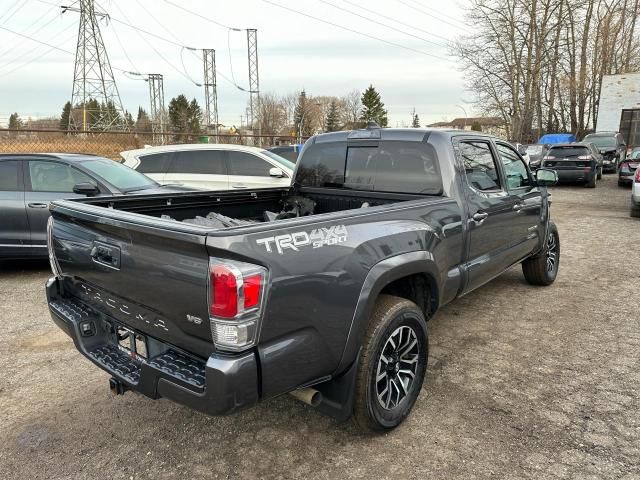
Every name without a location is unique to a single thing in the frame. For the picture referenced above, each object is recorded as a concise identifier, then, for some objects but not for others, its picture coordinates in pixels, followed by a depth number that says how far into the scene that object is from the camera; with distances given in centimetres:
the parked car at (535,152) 2111
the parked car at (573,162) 1694
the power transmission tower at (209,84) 5572
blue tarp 2870
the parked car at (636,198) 1047
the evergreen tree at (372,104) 8188
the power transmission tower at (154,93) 6268
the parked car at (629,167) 1571
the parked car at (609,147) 2280
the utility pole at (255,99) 5047
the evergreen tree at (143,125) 5578
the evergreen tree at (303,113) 7361
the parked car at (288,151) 1478
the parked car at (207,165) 913
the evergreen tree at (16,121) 3525
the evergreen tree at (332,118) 8000
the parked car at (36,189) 606
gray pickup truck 204
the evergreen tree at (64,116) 6316
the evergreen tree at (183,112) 7950
